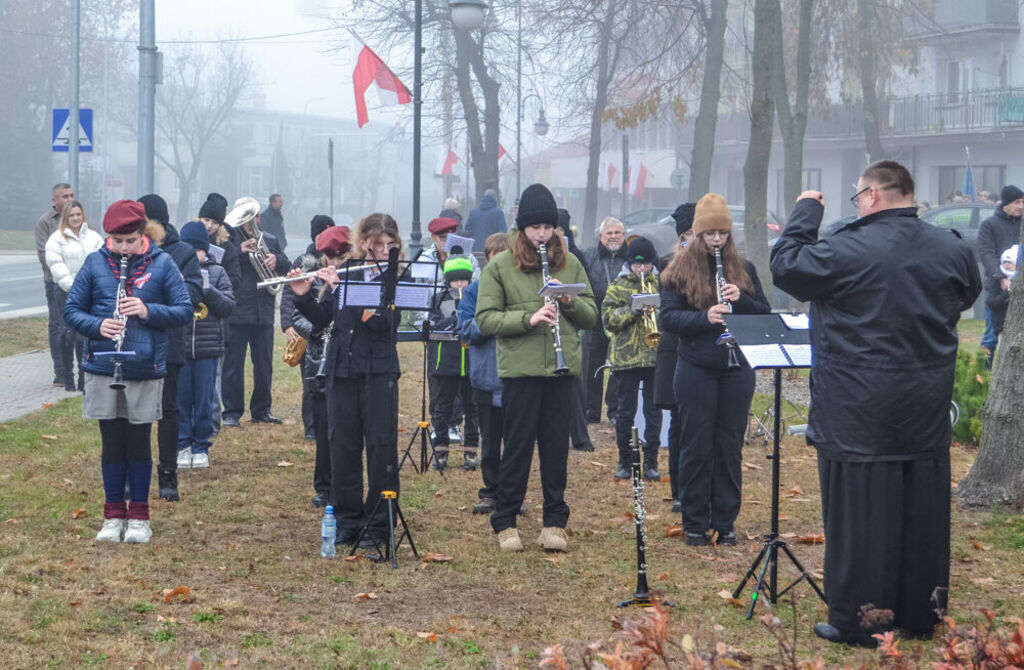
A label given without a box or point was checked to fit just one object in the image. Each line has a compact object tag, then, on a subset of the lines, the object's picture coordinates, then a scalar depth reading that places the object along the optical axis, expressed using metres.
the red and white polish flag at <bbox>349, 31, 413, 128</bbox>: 20.22
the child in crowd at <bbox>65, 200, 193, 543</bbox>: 7.64
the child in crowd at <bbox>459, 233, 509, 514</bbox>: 9.11
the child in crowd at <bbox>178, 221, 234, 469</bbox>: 10.36
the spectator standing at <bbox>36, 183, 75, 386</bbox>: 13.75
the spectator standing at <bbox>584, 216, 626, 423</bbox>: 12.03
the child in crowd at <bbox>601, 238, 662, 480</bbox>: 9.91
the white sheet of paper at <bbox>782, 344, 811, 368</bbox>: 6.43
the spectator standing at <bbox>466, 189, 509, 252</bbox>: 21.73
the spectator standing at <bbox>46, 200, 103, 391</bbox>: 12.99
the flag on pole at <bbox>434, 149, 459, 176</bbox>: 44.62
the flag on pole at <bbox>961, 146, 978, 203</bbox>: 32.34
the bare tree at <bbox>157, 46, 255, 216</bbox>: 85.31
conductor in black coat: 5.68
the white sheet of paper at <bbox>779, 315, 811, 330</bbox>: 6.62
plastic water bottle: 7.55
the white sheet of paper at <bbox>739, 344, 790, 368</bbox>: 6.34
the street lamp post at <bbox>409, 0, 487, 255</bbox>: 18.47
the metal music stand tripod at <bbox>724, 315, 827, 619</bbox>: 6.39
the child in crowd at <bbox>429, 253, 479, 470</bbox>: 10.30
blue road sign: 20.58
